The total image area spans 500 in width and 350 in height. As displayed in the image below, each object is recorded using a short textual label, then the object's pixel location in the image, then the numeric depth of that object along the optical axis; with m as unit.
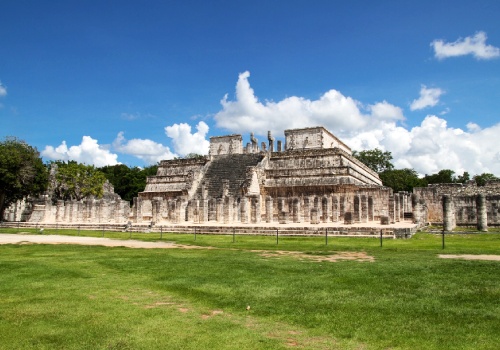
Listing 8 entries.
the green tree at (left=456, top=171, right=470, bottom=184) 68.81
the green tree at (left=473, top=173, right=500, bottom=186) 66.44
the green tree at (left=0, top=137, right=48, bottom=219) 33.37
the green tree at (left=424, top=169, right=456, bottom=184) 67.75
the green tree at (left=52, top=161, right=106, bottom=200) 40.47
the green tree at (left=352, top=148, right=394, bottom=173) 64.12
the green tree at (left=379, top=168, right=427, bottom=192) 57.81
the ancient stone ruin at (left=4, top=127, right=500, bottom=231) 27.39
